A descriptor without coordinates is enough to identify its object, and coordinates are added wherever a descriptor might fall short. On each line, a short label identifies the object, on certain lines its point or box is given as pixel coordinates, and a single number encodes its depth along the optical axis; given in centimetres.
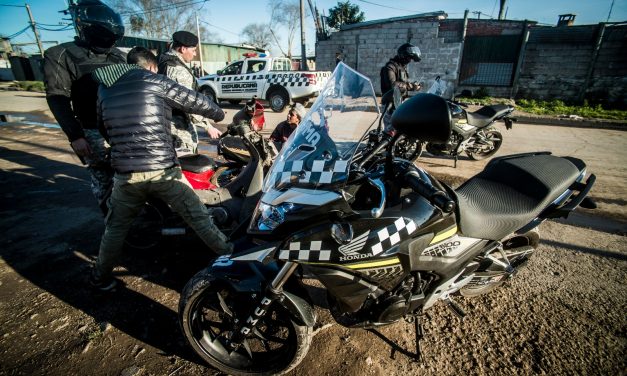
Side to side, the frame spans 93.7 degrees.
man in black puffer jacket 190
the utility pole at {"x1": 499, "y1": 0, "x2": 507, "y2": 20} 2031
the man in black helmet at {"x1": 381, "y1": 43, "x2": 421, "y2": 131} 527
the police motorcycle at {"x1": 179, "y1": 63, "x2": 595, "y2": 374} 137
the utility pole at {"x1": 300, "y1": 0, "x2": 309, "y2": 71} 1620
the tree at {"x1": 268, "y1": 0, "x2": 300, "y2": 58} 4166
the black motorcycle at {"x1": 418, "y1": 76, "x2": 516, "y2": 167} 464
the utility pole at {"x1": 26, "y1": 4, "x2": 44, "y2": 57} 2506
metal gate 1282
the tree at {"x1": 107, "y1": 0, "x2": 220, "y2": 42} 3269
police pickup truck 1036
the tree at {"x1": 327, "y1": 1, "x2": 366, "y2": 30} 2498
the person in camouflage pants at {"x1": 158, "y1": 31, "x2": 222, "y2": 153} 320
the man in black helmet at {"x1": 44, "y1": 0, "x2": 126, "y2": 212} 262
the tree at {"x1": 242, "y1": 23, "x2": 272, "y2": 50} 4413
